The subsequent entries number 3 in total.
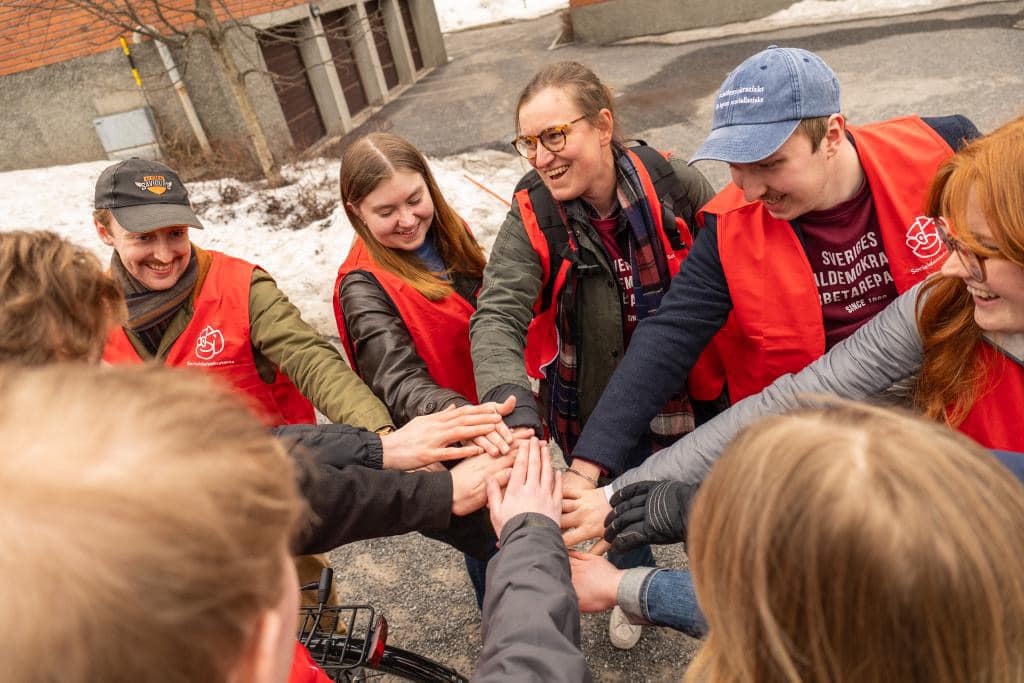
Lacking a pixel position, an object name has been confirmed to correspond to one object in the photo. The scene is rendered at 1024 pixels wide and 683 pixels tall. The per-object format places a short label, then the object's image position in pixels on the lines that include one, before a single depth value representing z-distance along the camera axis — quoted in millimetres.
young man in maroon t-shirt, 2027
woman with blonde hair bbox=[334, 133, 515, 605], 2484
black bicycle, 2014
